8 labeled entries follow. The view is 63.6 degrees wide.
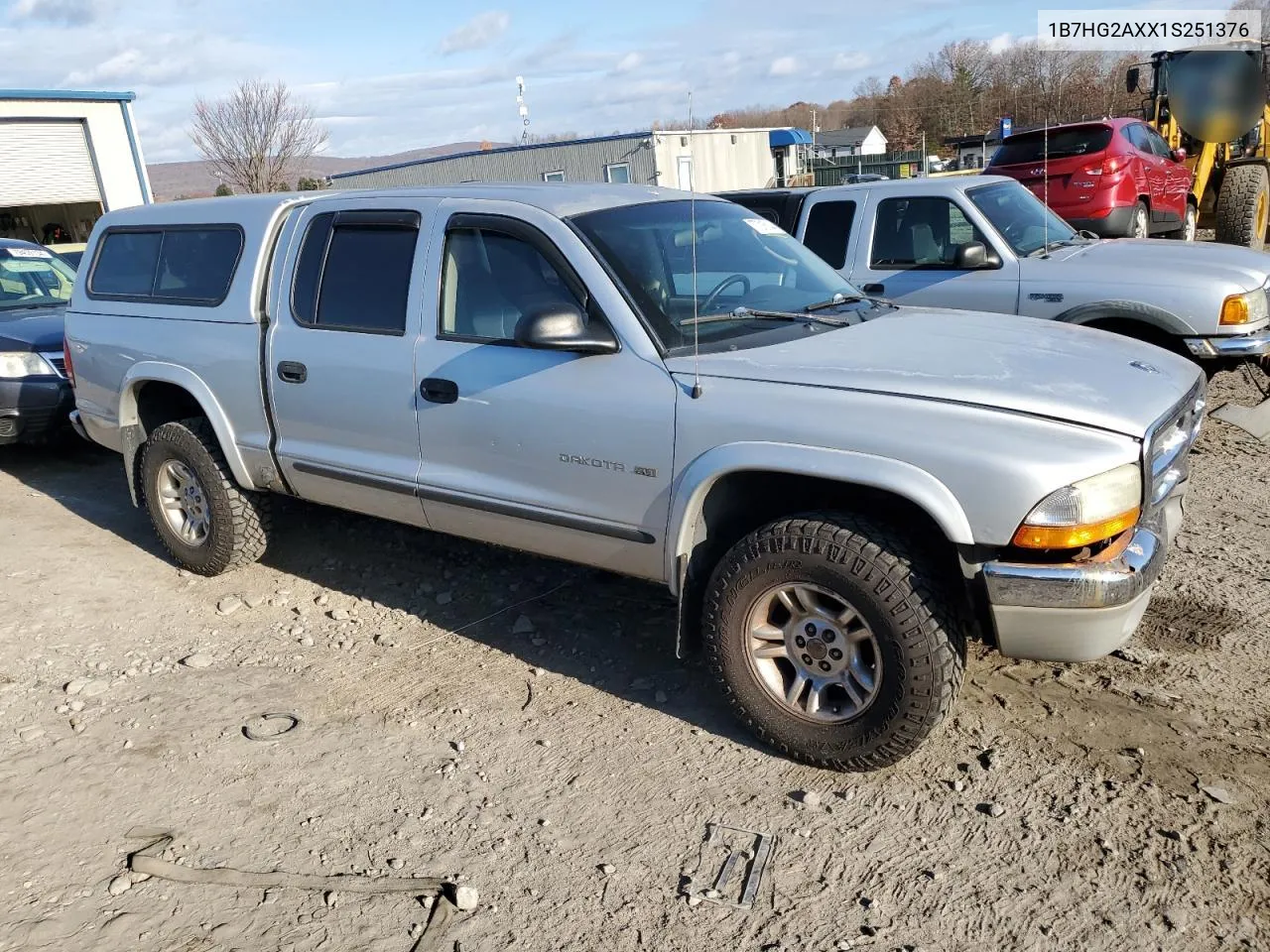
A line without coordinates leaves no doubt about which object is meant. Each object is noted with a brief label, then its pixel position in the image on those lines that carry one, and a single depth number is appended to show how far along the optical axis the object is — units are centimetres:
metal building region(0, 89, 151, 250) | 2397
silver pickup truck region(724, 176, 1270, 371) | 613
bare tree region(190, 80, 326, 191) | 4491
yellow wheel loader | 1276
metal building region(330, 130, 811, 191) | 3519
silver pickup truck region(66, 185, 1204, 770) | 302
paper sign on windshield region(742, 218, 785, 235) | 455
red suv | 999
